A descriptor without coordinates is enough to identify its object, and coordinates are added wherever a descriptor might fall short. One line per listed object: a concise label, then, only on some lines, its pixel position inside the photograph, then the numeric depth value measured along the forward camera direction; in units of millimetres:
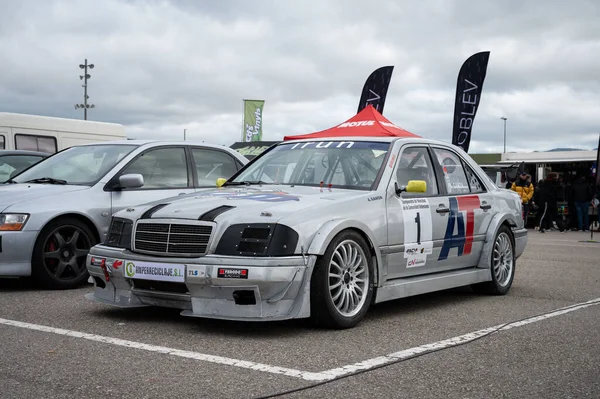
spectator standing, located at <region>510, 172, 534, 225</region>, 21812
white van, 14875
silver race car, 5273
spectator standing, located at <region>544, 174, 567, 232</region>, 22464
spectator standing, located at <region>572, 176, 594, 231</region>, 22188
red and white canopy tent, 19450
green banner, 36375
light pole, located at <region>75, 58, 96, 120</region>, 60938
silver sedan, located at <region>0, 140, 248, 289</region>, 7336
